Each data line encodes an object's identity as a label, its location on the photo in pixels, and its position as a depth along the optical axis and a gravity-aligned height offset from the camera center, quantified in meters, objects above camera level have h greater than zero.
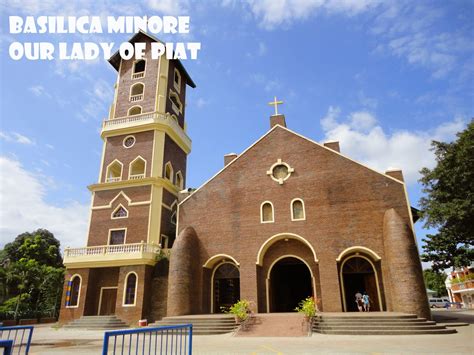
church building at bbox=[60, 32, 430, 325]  17.44 +3.60
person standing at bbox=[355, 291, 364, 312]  17.33 +0.16
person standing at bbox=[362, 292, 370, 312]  16.92 +0.04
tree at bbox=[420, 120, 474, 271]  17.91 +5.04
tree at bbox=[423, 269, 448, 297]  72.33 +3.68
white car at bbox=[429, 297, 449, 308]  55.67 +0.05
